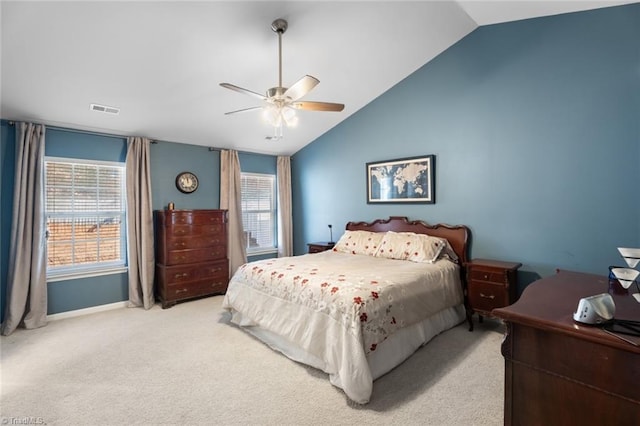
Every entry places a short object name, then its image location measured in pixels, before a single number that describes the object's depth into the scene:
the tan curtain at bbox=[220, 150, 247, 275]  5.27
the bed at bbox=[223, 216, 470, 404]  2.26
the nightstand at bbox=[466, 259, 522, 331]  3.04
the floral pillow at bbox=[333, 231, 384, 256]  4.18
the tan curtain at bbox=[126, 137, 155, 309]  4.26
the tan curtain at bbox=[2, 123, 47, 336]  3.47
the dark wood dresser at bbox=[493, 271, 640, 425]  1.17
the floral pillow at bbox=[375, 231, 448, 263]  3.54
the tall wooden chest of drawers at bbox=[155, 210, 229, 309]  4.32
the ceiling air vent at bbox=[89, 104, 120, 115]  3.52
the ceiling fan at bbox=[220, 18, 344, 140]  2.51
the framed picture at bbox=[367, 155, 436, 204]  4.04
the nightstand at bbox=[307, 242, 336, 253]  5.01
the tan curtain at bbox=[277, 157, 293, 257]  5.96
